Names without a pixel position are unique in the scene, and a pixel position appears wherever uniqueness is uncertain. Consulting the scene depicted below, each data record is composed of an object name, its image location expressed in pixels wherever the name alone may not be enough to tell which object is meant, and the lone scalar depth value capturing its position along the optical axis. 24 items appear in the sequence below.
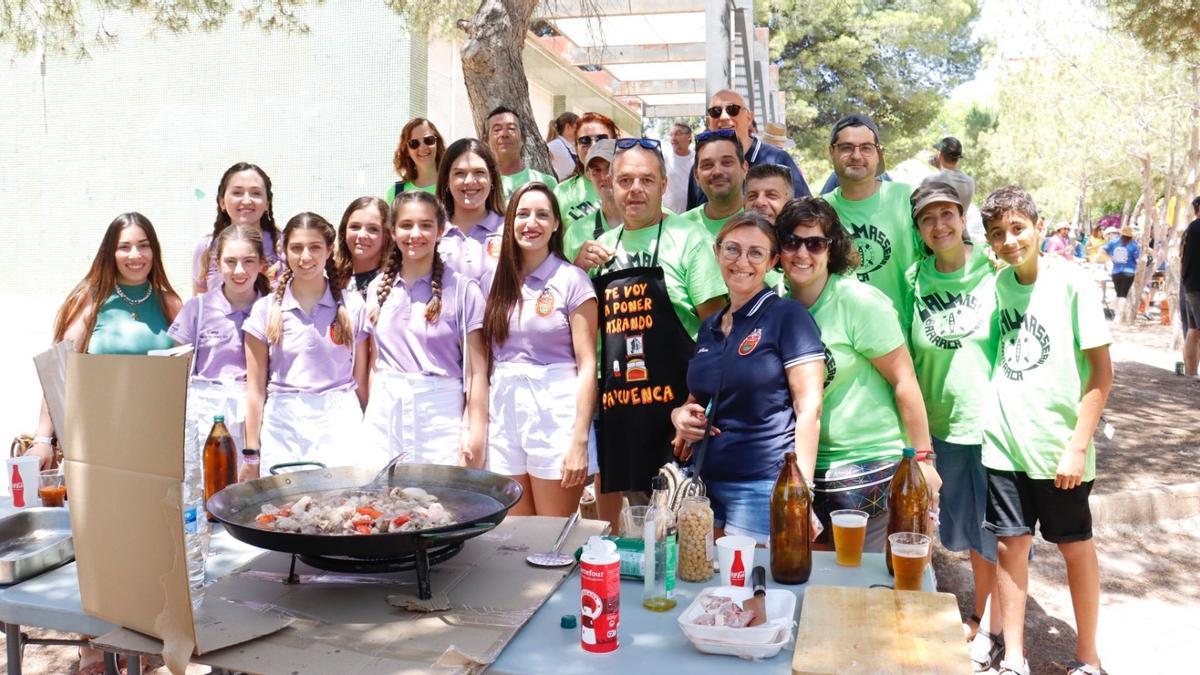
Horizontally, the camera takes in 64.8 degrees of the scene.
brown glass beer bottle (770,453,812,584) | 2.37
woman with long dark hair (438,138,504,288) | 4.28
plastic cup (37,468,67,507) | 3.03
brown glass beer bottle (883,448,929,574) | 2.40
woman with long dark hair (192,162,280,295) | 4.63
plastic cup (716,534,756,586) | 2.30
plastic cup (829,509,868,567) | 2.50
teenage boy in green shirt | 3.39
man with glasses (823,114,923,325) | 3.99
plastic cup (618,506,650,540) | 2.41
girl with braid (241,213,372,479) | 3.89
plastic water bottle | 2.18
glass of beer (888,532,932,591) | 2.30
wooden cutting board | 1.84
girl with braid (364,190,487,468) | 3.78
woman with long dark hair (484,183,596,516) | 3.67
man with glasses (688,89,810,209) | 4.81
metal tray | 2.41
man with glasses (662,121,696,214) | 5.36
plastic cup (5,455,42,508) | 3.01
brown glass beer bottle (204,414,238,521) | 3.02
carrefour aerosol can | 1.97
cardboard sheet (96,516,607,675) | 1.93
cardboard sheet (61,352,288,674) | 1.92
